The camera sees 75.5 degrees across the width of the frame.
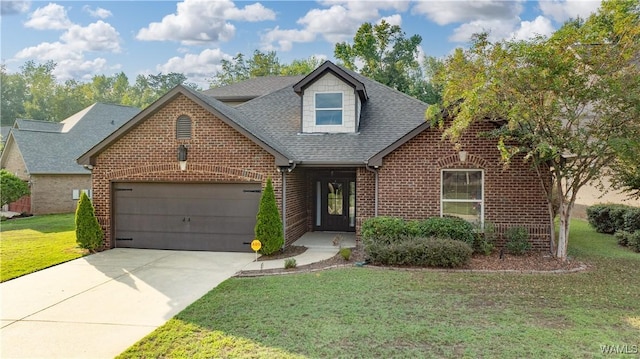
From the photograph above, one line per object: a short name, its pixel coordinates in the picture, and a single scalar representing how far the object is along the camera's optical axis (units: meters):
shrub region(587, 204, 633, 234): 14.73
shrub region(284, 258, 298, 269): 9.69
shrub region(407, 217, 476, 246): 10.53
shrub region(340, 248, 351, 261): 10.23
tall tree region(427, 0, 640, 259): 8.63
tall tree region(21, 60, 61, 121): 57.56
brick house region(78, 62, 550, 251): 11.19
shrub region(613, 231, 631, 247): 12.75
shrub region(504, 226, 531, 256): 10.67
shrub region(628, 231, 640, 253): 11.98
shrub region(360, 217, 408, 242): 10.62
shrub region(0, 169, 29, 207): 20.33
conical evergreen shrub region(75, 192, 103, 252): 11.61
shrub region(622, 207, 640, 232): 13.27
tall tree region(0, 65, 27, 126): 58.28
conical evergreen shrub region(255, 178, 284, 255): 11.02
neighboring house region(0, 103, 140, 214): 22.72
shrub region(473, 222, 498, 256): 10.76
